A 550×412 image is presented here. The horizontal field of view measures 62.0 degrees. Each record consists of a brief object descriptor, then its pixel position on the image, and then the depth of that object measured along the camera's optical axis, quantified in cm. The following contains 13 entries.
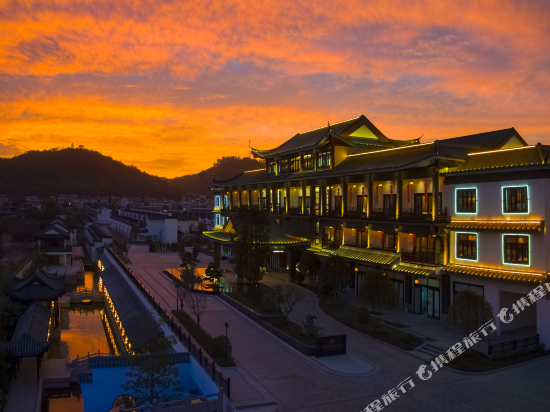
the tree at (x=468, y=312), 2042
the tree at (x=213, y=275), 3778
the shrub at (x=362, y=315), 2584
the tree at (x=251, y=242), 3294
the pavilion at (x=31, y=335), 2259
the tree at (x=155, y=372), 1666
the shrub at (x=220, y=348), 2003
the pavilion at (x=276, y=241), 3750
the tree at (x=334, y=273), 3041
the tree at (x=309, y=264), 3531
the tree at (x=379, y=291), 2506
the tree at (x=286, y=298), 2664
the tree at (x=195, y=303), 2567
